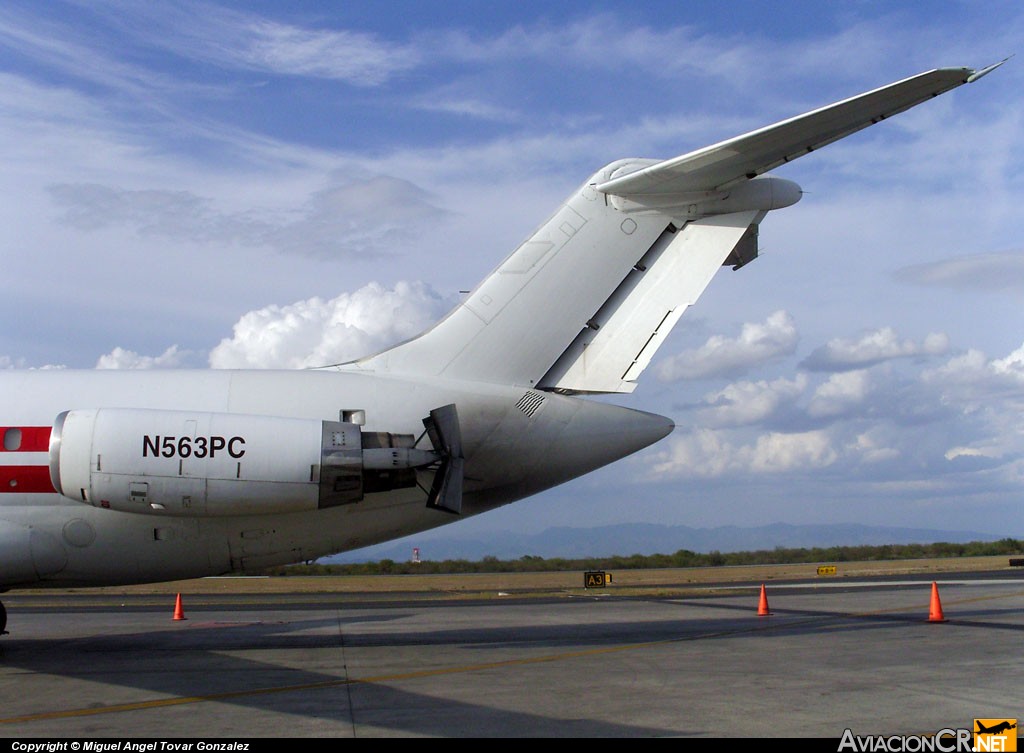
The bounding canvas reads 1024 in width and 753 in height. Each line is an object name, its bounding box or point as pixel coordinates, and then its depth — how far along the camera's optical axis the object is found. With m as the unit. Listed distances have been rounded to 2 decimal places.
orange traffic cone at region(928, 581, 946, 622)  16.73
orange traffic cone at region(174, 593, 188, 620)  19.12
